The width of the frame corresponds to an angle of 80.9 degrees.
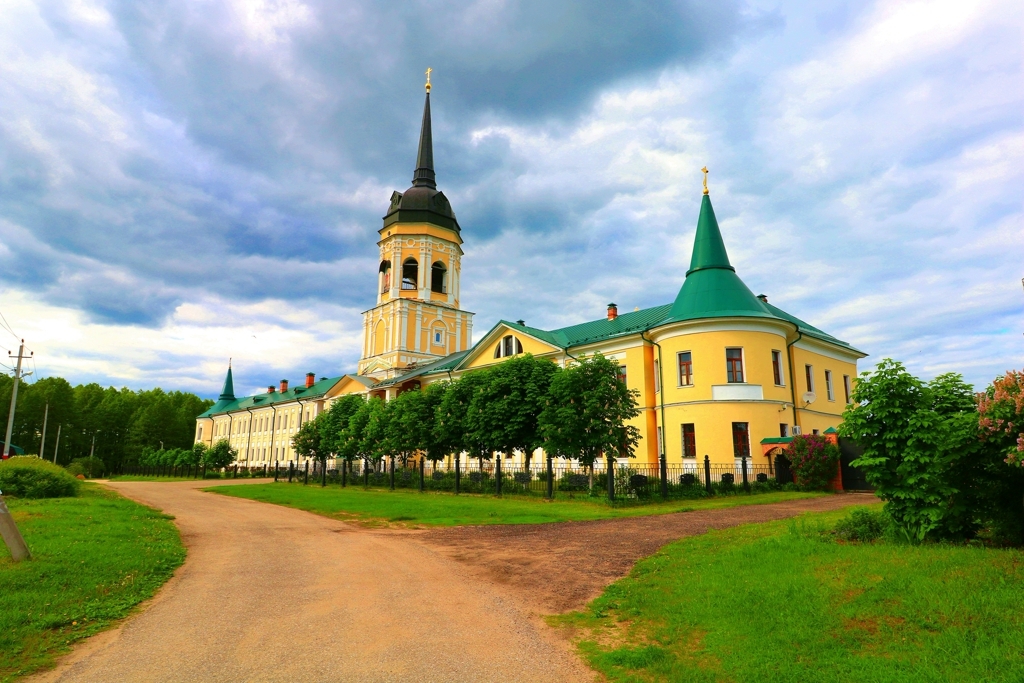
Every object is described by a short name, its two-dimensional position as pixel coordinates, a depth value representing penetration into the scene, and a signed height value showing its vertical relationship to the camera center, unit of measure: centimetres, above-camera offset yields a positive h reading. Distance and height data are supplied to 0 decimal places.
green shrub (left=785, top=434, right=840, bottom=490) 2448 -45
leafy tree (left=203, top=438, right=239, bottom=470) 5924 -62
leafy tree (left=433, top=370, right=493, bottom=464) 2841 +145
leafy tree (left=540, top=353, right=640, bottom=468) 2202 +135
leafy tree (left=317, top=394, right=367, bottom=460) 3997 +194
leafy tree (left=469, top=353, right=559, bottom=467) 2670 +202
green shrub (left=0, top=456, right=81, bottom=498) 1853 -97
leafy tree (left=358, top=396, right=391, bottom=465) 3500 +93
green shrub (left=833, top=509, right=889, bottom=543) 878 -111
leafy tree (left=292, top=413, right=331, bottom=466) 4297 +71
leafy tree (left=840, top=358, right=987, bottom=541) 787 +3
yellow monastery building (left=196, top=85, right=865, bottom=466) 2919 +515
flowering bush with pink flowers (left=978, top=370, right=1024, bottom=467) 686 +44
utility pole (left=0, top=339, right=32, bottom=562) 812 -119
